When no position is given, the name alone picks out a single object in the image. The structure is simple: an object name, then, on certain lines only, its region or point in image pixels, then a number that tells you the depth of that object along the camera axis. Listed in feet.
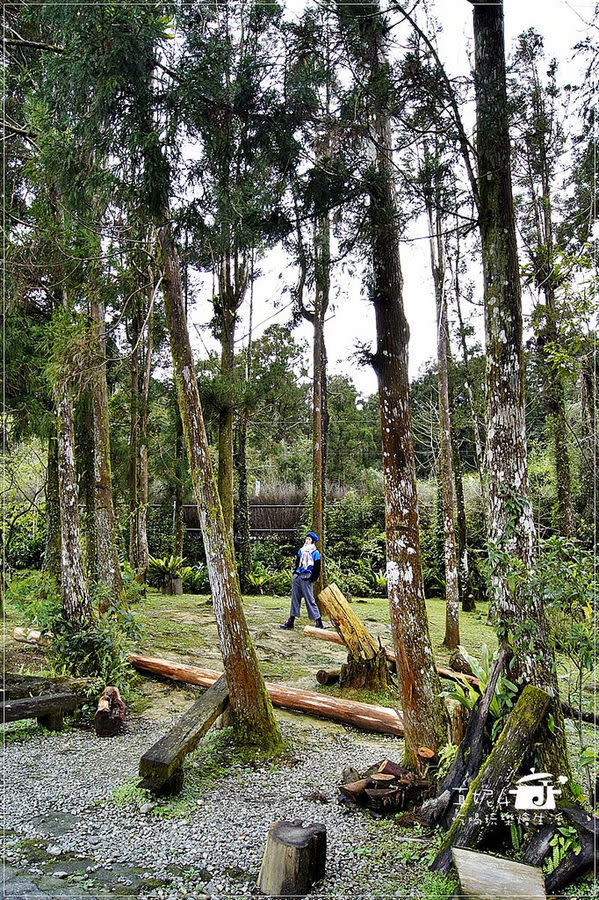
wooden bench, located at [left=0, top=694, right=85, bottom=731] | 16.39
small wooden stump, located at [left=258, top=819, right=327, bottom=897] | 8.98
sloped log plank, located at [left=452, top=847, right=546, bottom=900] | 7.43
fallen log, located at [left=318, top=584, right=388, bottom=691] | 22.15
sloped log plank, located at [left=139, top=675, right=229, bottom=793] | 12.90
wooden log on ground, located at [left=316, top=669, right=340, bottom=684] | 22.71
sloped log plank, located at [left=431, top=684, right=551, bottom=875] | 9.25
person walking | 32.37
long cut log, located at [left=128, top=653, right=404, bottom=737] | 18.97
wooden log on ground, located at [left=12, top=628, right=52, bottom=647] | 24.42
